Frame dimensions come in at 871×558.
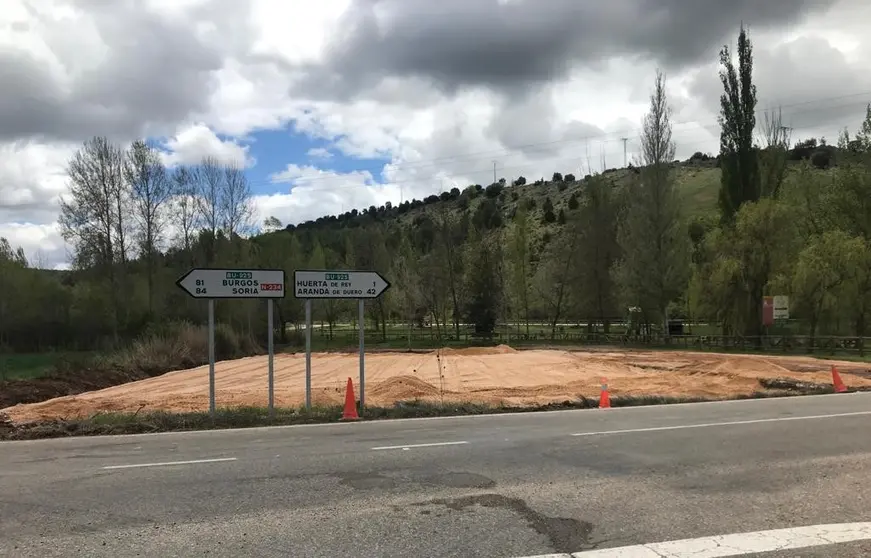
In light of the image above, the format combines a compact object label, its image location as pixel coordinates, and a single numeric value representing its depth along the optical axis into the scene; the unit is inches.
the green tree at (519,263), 2329.0
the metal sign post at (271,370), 528.4
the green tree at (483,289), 2237.9
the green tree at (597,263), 2266.2
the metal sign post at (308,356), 548.7
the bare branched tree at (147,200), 2174.0
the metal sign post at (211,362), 512.5
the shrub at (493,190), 7303.2
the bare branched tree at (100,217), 2044.8
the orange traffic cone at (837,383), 721.6
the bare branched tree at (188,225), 2390.5
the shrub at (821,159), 5477.4
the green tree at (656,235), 1798.7
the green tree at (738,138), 1779.0
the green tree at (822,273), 1355.8
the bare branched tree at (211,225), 2458.2
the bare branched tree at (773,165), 1916.8
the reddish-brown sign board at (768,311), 1363.2
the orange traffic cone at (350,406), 523.5
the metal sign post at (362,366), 554.1
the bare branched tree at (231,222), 2490.2
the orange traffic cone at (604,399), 597.6
